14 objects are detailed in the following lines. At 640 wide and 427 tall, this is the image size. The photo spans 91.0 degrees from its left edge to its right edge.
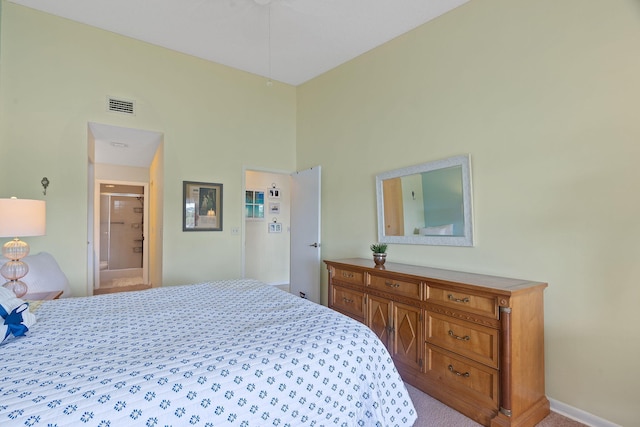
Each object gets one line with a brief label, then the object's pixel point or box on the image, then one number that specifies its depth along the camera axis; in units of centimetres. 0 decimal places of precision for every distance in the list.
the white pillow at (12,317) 136
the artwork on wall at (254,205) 573
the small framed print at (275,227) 596
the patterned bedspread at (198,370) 98
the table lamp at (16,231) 230
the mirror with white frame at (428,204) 266
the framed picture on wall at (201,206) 395
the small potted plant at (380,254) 297
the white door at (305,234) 430
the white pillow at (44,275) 266
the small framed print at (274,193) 596
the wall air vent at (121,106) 349
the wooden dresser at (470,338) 193
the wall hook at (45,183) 313
